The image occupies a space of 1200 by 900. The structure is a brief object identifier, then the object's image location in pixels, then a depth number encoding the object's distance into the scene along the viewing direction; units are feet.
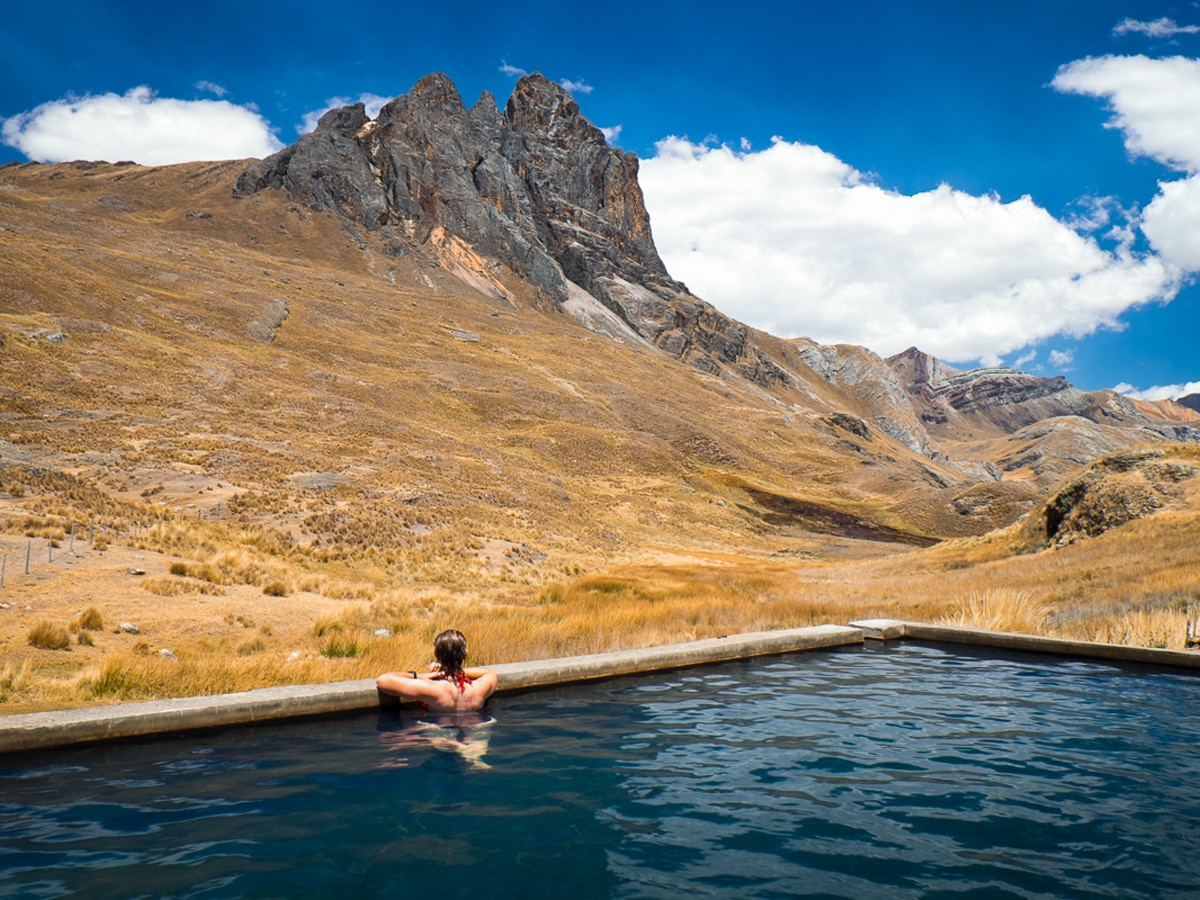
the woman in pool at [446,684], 29.19
